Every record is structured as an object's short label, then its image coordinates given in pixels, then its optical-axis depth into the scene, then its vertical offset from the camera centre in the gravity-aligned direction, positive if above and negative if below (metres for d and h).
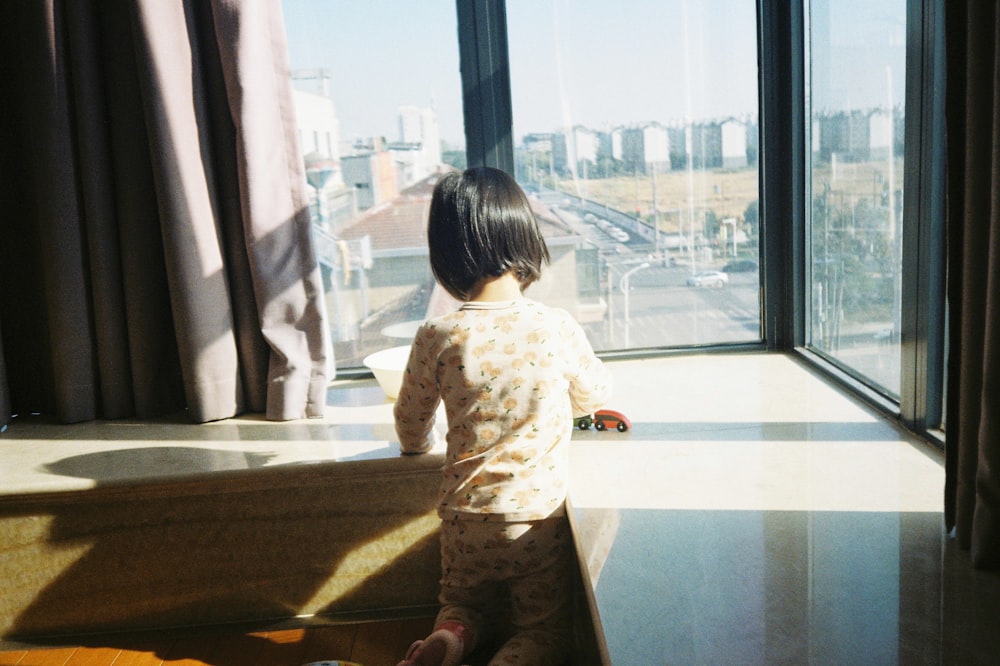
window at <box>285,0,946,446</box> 2.04 +0.06
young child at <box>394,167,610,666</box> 1.23 -0.32
